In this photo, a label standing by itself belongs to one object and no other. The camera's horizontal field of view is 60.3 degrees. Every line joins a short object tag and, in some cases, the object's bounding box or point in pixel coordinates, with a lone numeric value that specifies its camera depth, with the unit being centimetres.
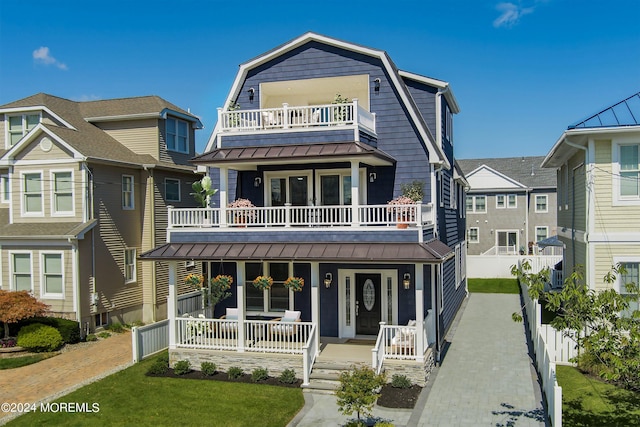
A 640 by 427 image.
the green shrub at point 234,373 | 1667
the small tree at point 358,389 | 1183
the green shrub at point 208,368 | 1688
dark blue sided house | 1662
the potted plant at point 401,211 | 1636
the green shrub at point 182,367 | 1698
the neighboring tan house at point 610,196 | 1681
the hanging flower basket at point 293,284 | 1772
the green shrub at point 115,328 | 2325
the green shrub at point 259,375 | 1628
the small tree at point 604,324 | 902
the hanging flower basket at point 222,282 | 1861
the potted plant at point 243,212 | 1809
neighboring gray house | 4356
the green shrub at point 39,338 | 1982
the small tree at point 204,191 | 1997
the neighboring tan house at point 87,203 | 2234
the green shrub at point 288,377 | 1600
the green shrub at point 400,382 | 1519
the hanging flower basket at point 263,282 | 1766
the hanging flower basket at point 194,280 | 1809
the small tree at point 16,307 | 1967
